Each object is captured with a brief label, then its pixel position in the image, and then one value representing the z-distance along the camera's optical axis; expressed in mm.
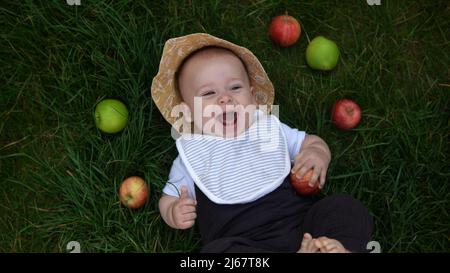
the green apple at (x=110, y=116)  2660
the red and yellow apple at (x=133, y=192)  2594
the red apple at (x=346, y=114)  2689
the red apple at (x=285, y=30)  2760
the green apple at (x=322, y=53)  2742
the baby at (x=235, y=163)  2379
